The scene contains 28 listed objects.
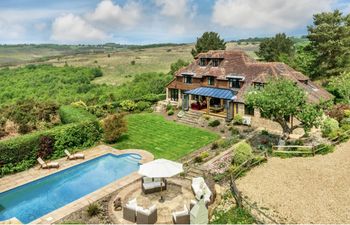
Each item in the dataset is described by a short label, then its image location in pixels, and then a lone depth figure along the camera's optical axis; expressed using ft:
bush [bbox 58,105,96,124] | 124.28
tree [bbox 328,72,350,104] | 141.28
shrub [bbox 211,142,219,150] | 105.91
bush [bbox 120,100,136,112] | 165.99
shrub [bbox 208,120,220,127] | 132.16
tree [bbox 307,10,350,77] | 178.50
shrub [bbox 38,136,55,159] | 99.25
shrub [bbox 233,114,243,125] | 129.90
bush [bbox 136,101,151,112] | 169.07
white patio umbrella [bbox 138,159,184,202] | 64.59
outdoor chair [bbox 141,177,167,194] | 71.26
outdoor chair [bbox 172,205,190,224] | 57.52
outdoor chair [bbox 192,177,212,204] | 63.93
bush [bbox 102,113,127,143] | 115.75
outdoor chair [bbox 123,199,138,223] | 60.29
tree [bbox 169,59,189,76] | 252.01
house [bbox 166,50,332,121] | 133.80
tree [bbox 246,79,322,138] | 92.27
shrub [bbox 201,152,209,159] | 94.81
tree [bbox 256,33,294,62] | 261.85
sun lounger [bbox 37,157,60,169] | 94.53
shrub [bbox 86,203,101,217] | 64.85
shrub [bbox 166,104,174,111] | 161.72
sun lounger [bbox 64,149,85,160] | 101.30
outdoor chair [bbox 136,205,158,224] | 57.99
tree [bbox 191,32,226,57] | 256.11
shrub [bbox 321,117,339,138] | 107.68
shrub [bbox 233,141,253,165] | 87.30
